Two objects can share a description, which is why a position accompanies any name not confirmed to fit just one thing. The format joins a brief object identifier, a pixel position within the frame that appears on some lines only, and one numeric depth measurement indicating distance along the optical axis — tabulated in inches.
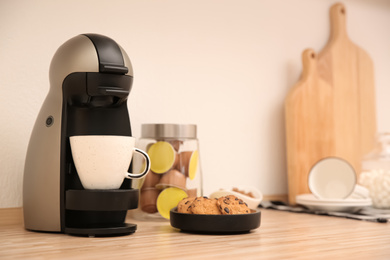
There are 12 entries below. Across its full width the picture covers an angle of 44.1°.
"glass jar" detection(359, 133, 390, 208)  52.4
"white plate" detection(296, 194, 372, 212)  48.6
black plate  33.9
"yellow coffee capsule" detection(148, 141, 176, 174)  41.7
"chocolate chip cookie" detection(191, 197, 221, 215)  34.7
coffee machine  33.0
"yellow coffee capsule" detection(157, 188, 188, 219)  41.2
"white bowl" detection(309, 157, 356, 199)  50.8
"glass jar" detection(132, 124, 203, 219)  41.4
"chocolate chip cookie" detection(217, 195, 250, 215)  34.5
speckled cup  32.8
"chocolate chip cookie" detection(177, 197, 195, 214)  35.4
